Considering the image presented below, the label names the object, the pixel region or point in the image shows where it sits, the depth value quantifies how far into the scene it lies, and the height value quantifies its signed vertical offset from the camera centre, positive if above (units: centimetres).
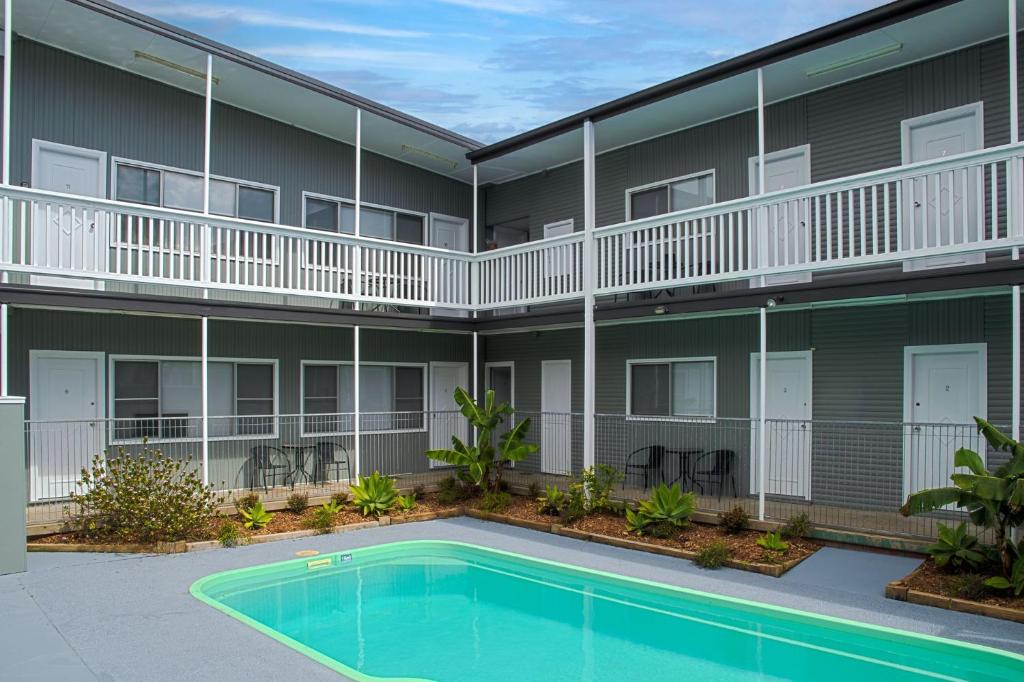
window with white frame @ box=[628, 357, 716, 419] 1410 -55
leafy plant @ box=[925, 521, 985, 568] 855 -222
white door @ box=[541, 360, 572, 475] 1605 -127
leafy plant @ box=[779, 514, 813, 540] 1048 -238
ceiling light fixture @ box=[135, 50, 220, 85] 1231 +500
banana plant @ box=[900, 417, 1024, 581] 792 -148
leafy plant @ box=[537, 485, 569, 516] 1274 -248
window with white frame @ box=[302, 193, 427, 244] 1565 +311
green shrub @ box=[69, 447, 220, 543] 1036 -208
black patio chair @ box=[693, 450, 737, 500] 1312 -196
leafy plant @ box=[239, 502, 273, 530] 1155 -249
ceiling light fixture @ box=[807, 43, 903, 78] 1112 +466
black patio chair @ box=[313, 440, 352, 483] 1451 -200
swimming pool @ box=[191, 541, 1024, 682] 682 -290
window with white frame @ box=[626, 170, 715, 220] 1434 +330
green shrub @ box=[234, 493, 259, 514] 1202 -234
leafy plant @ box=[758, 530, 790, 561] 982 -249
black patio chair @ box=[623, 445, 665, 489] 1403 -201
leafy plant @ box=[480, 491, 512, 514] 1335 -260
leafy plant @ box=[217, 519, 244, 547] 1078 -260
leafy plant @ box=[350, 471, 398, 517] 1280 -238
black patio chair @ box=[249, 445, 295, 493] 1384 -199
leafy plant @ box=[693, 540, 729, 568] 983 -263
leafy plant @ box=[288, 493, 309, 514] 1261 -247
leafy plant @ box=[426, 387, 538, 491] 1366 -165
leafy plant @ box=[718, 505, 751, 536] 1099 -241
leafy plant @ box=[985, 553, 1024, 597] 789 -238
